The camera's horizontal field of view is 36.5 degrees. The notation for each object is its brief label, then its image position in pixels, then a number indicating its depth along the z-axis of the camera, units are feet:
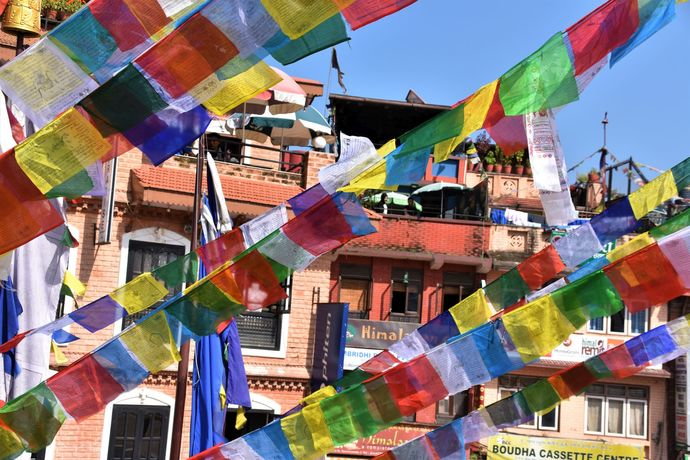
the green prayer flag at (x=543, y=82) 25.26
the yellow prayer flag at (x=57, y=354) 46.50
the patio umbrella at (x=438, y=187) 102.27
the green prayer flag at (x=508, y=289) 37.69
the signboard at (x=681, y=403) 91.20
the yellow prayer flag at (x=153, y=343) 24.41
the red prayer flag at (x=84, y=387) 23.76
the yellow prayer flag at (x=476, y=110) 25.54
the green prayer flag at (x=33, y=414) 23.40
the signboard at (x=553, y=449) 88.99
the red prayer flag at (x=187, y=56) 20.07
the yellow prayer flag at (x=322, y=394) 28.50
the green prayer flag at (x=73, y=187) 20.36
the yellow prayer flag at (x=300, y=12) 20.30
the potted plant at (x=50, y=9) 64.39
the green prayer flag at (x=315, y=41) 20.71
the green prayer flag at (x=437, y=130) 25.34
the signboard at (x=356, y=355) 81.46
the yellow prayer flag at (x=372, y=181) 25.89
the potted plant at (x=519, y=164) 112.98
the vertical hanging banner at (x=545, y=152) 27.53
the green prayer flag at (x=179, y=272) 33.58
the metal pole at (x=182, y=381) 46.60
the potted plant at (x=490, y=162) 113.68
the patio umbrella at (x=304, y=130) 80.23
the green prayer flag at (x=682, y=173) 35.32
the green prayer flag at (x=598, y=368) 31.99
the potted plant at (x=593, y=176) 114.42
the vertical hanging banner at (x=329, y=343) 69.41
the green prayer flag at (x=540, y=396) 32.19
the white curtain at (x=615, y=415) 92.79
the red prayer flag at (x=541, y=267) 37.24
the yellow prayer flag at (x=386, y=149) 28.42
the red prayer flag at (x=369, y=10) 20.70
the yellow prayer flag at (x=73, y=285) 49.26
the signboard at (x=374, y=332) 82.12
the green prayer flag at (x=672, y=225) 32.48
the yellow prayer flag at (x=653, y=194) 35.60
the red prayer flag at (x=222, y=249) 35.45
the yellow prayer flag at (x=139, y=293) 32.42
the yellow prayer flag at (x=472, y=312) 36.60
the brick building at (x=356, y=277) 65.82
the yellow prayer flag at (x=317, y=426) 25.46
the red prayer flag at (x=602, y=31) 25.44
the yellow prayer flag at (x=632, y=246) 34.45
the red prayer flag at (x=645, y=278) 24.80
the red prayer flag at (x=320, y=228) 26.14
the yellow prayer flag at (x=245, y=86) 21.24
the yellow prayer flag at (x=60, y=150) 20.03
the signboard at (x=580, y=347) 90.48
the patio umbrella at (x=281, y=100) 65.26
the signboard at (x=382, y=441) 81.20
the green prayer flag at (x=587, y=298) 25.07
